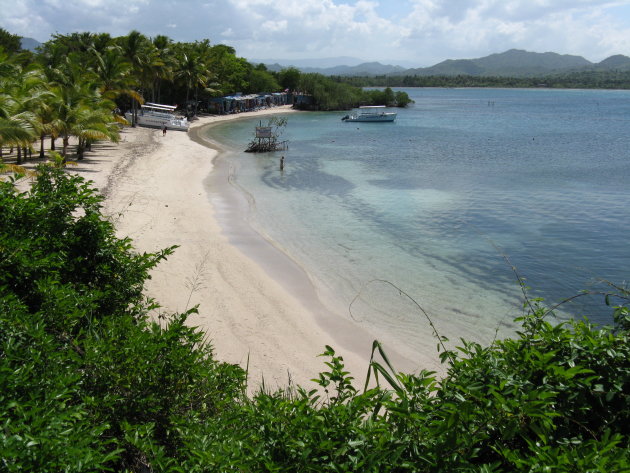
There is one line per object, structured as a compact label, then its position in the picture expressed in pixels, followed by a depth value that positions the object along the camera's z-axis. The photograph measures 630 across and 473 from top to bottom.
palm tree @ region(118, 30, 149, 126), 48.38
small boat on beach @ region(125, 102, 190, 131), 51.53
